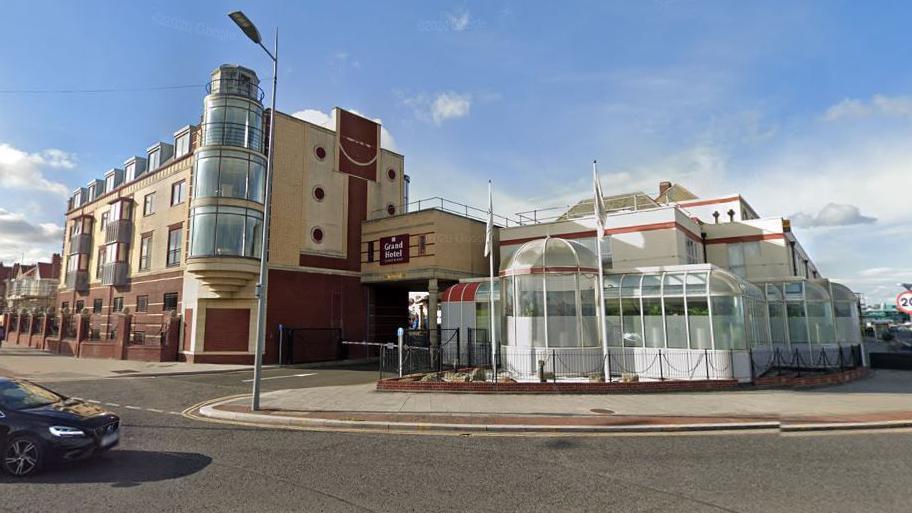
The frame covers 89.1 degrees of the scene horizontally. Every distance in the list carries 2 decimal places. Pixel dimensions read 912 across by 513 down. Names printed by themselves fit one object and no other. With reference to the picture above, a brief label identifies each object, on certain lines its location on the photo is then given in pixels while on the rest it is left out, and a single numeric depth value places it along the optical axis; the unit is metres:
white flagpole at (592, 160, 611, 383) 17.25
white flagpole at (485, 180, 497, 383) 20.62
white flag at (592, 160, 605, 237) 18.27
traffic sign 13.06
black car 7.10
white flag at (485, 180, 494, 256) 20.72
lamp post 11.52
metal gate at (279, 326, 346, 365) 26.62
